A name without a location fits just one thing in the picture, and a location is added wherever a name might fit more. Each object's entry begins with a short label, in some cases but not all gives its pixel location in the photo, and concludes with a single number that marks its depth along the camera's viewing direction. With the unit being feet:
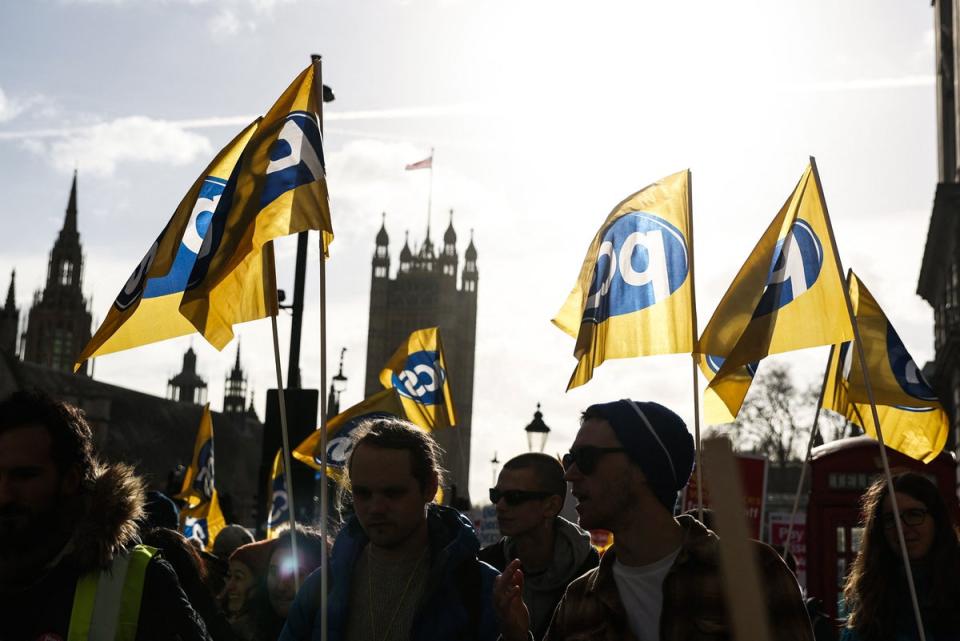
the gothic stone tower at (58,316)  322.75
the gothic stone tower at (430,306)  342.03
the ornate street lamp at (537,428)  51.31
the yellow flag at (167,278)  17.37
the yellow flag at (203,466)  53.88
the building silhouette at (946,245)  83.92
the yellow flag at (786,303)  19.25
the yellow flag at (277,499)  40.83
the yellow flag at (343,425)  33.63
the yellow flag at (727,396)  19.76
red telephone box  31.55
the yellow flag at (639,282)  21.75
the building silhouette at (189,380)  370.94
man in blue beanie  9.36
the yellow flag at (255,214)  16.38
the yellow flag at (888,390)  23.45
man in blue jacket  11.05
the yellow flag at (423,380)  36.58
